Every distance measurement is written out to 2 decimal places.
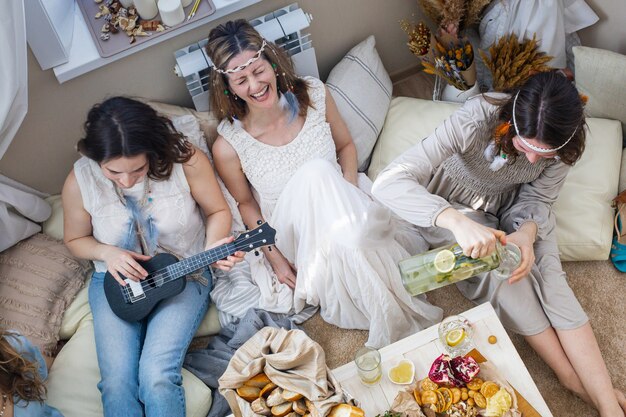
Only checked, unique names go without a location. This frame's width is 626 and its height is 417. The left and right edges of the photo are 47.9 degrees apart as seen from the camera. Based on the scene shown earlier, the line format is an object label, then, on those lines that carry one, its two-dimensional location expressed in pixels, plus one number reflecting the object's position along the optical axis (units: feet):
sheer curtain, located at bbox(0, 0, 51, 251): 6.11
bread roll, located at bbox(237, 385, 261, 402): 5.92
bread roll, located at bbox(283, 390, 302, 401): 5.85
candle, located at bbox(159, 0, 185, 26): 7.06
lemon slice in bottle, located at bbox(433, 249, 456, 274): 5.98
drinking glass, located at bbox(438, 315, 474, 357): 6.14
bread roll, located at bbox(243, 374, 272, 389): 5.96
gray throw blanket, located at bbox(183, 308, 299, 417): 7.29
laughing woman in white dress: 6.89
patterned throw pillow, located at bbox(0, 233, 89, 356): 7.22
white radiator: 7.40
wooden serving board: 5.77
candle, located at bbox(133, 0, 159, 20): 7.18
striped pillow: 8.32
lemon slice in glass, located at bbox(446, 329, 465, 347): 6.13
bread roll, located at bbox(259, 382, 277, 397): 5.92
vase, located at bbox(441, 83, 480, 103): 8.54
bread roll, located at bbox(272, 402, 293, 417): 5.85
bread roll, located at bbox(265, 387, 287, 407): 5.88
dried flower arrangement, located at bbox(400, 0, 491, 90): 8.09
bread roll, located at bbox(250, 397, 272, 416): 5.86
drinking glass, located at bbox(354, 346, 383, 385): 6.11
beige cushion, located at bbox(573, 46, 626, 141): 7.76
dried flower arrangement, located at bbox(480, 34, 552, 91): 7.89
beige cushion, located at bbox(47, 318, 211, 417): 6.87
